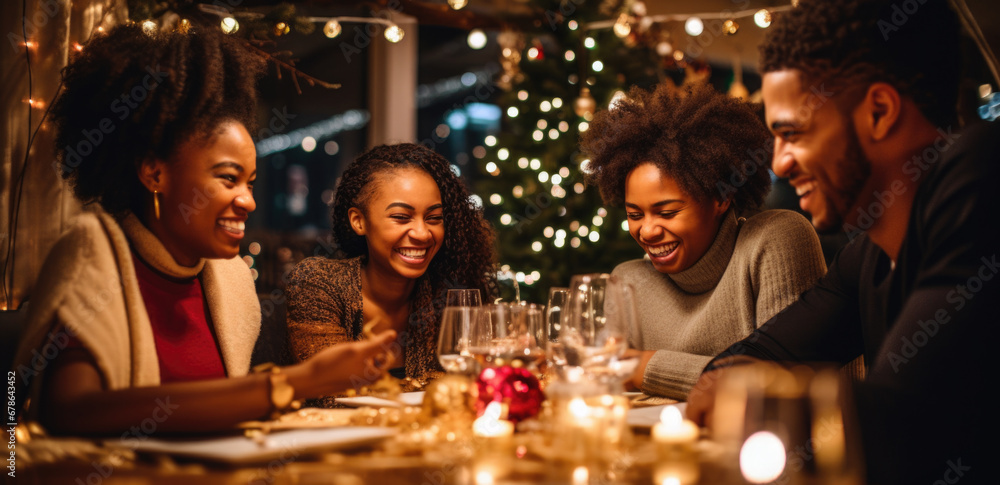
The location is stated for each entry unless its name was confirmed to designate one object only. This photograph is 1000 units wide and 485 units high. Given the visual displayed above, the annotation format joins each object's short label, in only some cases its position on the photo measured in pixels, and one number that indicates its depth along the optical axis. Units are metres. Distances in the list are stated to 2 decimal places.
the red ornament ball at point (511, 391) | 1.40
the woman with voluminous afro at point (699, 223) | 2.10
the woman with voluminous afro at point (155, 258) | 1.28
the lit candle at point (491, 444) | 1.06
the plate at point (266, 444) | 1.12
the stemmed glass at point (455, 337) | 1.50
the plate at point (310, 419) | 1.34
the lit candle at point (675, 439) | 1.14
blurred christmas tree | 4.45
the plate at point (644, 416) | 1.41
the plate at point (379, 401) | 1.66
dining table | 1.05
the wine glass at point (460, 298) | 1.83
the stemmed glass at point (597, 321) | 1.38
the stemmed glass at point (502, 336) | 1.53
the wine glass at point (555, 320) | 1.49
